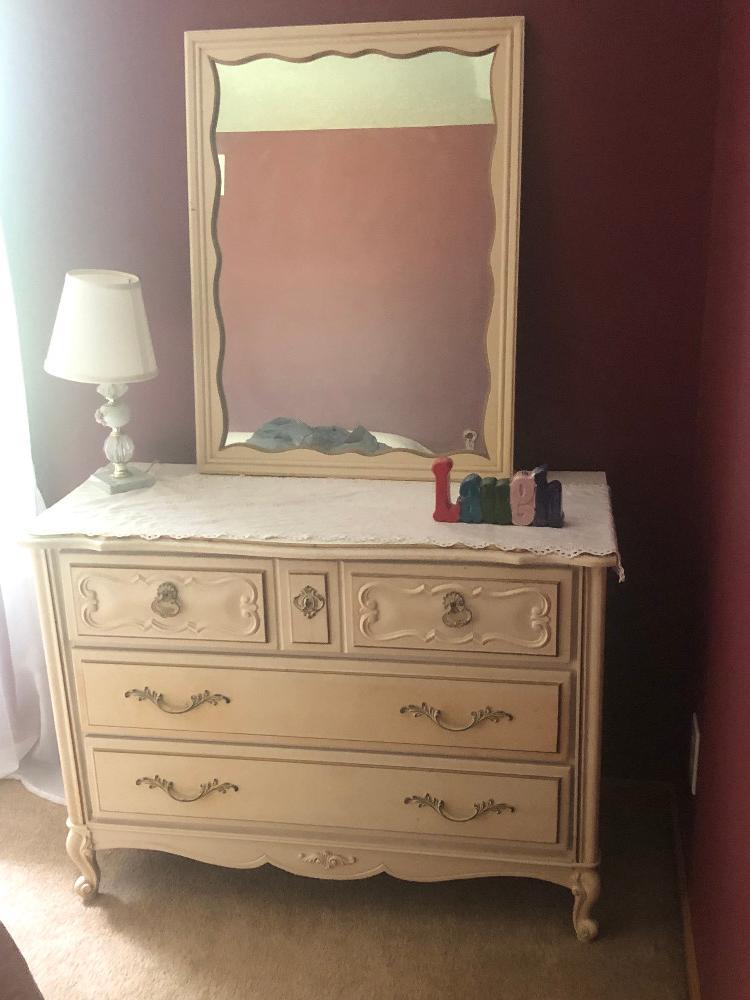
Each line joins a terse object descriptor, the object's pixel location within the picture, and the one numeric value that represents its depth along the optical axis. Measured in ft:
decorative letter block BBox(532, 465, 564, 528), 6.14
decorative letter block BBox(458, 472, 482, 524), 6.21
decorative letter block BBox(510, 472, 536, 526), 6.14
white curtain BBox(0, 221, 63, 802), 7.80
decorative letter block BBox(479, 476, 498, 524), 6.21
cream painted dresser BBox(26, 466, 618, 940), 6.07
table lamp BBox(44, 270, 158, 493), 6.63
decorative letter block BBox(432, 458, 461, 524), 6.22
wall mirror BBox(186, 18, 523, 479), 6.72
